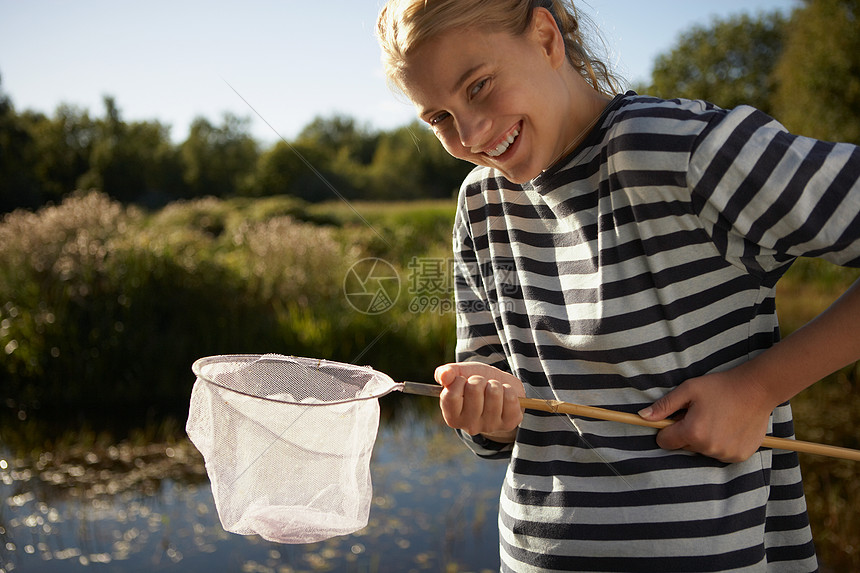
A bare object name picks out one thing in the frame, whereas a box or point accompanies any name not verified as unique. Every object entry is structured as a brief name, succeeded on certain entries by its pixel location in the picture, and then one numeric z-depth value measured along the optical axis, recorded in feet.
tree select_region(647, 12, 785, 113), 39.55
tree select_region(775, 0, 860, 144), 22.33
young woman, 2.43
